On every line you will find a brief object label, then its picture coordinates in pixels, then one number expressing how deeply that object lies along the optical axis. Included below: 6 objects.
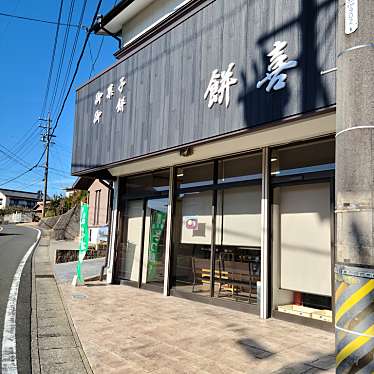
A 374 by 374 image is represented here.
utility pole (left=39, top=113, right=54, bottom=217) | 44.38
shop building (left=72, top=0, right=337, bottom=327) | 5.34
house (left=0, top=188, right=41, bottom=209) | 95.38
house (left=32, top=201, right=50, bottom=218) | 77.01
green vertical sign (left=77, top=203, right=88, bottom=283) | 10.42
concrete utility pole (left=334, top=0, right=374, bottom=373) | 1.86
